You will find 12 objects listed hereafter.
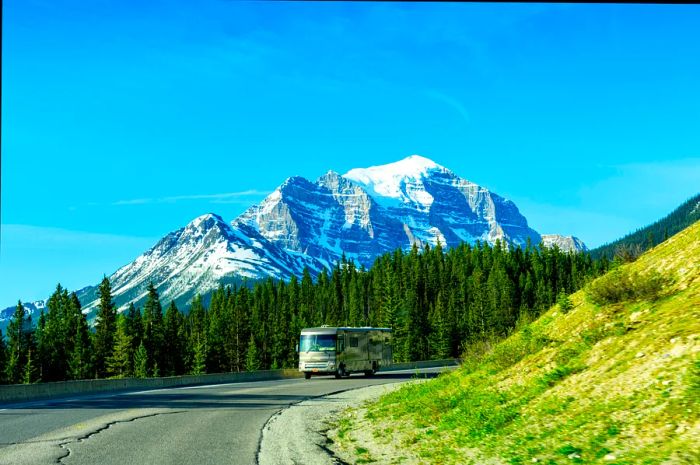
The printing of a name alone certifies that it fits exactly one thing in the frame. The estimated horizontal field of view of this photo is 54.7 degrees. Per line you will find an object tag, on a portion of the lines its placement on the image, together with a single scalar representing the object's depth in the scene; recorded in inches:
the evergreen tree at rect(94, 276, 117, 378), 4357.8
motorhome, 1833.2
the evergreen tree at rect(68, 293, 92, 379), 4347.9
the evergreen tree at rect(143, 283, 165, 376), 4631.2
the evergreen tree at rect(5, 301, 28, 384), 4168.3
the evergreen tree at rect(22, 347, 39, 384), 4185.5
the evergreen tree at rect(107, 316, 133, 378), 4291.3
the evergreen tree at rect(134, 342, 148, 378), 4244.6
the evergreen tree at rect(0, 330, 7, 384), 3983.8
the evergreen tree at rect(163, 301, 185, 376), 4758.9
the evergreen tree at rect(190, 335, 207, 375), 4737.9
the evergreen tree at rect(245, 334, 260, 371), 4913.9
